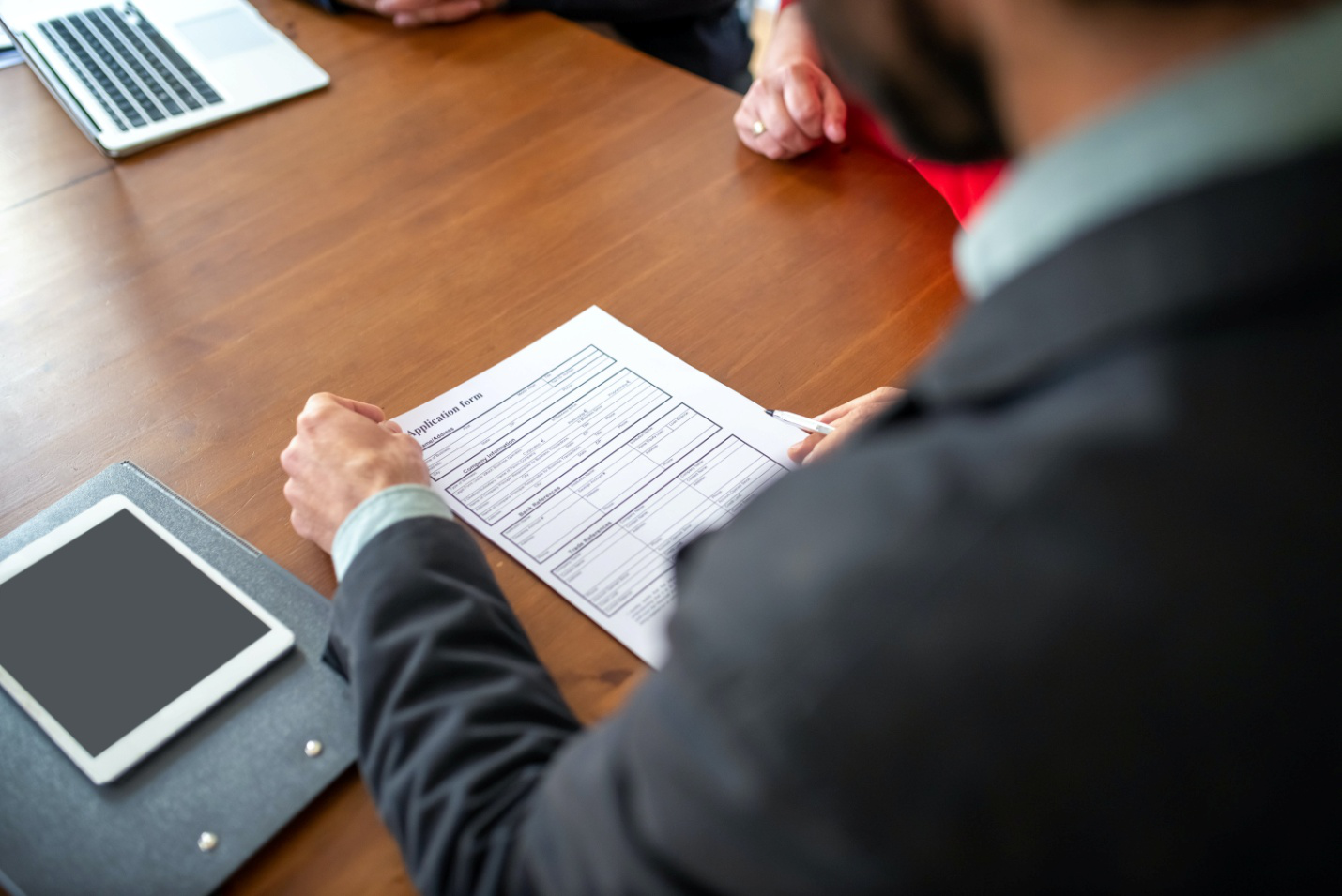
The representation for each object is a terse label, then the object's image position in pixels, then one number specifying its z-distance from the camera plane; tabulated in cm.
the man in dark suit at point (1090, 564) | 33
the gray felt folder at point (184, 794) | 58
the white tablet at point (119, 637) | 64
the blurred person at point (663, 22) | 145
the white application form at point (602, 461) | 76
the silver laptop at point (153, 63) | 121
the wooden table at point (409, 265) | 86
